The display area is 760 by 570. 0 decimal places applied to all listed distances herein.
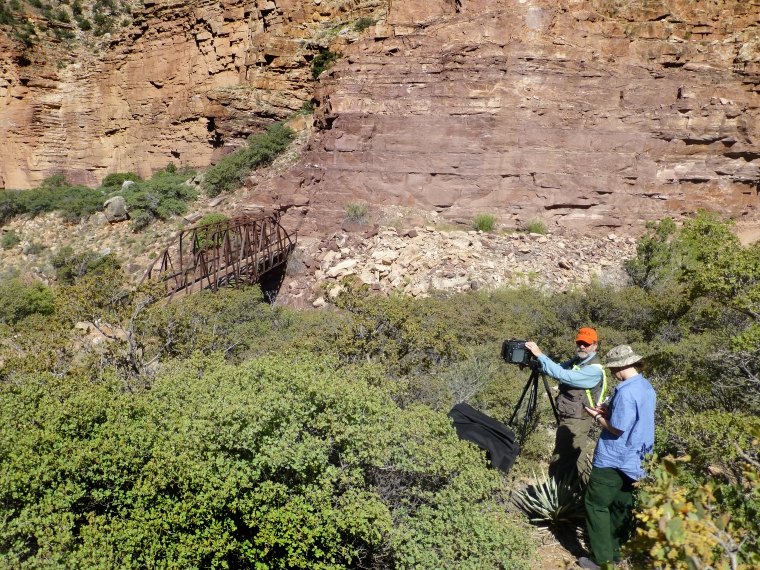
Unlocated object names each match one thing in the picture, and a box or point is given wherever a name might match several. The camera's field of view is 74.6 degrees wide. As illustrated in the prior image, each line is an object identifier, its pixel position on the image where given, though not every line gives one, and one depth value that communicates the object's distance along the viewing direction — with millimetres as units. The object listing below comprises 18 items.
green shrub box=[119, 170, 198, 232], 22266
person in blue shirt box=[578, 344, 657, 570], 3803
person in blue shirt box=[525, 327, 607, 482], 4266
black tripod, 5056
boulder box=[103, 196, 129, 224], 23203
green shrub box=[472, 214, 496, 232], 18422
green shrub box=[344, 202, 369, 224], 18625
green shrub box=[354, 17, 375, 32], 23883
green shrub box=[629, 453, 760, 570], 1967
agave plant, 4949
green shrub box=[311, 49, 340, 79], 23969
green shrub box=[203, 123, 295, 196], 22406
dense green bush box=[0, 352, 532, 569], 3918
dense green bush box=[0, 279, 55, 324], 15720
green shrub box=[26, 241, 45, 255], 23297
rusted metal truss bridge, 12992
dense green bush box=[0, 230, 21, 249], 23859
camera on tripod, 4883
